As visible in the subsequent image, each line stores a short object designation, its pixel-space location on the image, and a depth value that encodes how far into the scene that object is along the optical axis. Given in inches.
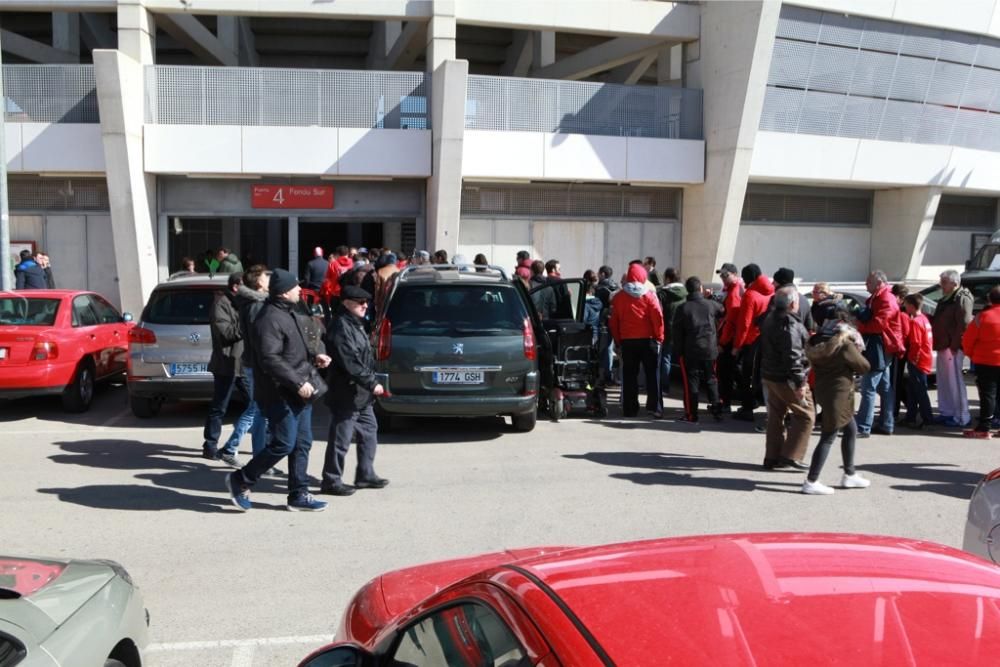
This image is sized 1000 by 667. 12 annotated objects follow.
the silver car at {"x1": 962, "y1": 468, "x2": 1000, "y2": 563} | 181.2
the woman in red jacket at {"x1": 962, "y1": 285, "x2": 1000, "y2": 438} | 394.9
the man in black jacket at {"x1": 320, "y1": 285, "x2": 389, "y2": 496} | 297.6
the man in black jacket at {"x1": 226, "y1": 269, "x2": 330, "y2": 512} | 275.4
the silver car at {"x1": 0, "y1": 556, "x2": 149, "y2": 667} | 116.7
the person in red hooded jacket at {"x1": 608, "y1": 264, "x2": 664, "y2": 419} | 442.3
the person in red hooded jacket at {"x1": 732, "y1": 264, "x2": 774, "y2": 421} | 432.8
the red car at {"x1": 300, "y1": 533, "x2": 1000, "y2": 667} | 74.1
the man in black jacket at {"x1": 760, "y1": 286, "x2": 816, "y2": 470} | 328.8
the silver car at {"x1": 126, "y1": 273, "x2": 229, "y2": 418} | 418.0
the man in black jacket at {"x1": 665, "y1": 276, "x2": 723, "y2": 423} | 428.1
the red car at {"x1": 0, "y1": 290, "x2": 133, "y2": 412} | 426.6
